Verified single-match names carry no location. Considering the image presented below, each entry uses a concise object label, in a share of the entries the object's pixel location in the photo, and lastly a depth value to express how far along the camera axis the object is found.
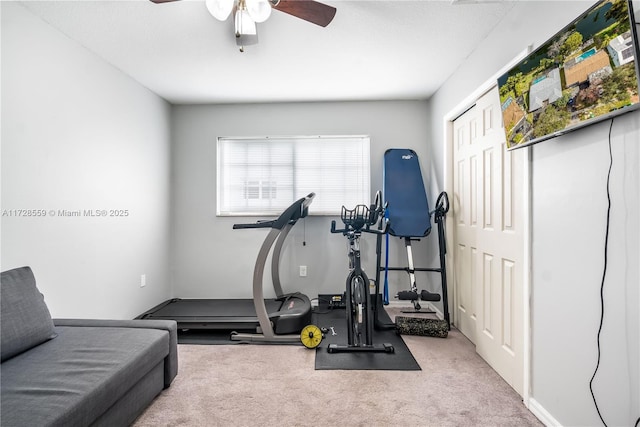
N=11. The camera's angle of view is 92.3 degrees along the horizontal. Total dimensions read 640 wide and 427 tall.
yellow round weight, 2.48
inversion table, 2.93
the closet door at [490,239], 1.93
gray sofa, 1.14
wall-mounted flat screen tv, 1.08
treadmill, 2.65
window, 3.71
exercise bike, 2.40
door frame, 1.76
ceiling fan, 1.50
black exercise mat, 2.20
